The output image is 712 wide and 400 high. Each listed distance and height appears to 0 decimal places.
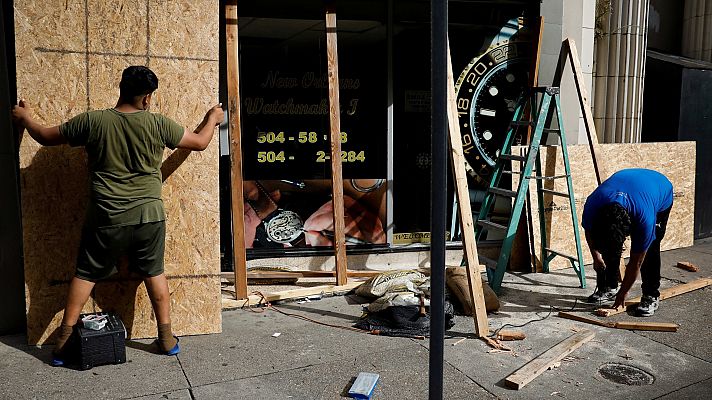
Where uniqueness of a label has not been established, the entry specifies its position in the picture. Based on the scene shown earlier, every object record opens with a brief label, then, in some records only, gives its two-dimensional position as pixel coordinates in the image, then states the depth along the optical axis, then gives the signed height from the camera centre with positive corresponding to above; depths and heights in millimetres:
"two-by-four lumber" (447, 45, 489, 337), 5336 -790
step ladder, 6535 -588
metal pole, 2404 -116
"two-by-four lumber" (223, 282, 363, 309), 5961 -1619
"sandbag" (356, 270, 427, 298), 5848 -1453
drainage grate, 4504 -1780
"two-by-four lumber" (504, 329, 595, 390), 4359 -1723
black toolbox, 4414 -1506
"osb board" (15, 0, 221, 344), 4703 -153
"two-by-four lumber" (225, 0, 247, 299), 5762 -92
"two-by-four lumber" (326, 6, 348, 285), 6160 -113
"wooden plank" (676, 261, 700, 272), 7609 -1682
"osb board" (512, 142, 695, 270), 7508 -702
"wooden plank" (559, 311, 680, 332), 5520 -1725
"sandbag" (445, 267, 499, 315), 5797 -1506
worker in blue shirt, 5395 -871
